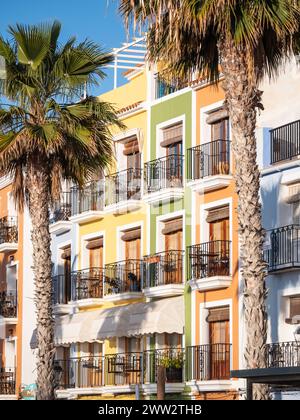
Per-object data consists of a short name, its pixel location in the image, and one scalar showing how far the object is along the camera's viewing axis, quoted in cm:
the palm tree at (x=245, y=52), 2419
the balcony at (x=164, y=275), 4022
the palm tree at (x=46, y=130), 3134
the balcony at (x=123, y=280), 4281
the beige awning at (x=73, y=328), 4434
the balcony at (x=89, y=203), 4550
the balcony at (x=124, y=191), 4334
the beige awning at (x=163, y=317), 3975
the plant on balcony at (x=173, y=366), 3934
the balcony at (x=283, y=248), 3481
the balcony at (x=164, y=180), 4075
